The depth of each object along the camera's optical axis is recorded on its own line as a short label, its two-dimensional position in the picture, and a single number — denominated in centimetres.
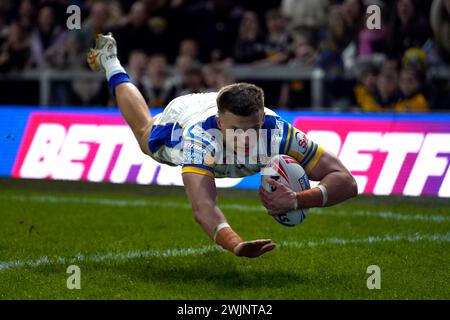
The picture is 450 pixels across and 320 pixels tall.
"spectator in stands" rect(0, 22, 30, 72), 1692
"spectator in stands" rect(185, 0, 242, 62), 1566
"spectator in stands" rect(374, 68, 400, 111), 1304
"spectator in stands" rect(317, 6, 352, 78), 1398
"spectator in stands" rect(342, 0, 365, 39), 1388
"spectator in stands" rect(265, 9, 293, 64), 1507
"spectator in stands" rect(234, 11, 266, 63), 1520
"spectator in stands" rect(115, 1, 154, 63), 1592
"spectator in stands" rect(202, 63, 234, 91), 1423
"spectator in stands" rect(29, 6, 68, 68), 1714
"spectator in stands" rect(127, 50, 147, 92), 1520
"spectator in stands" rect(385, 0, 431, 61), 1307
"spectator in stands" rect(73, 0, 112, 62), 1636
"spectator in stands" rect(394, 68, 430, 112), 1266
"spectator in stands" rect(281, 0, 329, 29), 1498
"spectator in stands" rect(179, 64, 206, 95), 1452
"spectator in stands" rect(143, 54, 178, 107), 1477
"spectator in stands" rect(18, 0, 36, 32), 1778
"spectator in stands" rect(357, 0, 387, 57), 1402
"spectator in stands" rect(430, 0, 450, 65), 1288
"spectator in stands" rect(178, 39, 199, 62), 1538
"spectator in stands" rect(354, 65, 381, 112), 1345
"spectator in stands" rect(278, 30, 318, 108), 1448
